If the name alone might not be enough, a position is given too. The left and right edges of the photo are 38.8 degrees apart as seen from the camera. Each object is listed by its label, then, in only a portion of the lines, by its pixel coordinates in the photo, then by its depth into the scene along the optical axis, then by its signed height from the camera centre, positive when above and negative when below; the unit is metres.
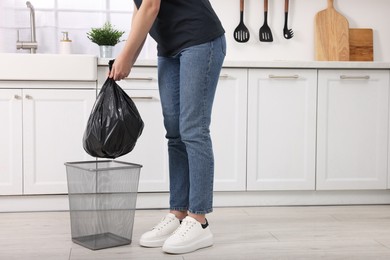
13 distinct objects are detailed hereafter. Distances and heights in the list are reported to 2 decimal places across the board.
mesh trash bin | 2.14 -0.35
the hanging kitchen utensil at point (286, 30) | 3.50 +0.55
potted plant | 3.20 +0.44
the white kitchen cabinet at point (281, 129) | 3.03 -0.07
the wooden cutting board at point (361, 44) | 3.56 +0.47
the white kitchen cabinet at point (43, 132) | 2.82 -0.09
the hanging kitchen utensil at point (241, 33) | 3.48 +0.53
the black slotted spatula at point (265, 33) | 3.51 +0.53
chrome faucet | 3.27 +0.42
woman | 1.97 +0.13
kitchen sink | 2.76 +0.24
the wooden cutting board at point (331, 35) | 3.50 +0.52
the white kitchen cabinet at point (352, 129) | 3.09 -0.07
